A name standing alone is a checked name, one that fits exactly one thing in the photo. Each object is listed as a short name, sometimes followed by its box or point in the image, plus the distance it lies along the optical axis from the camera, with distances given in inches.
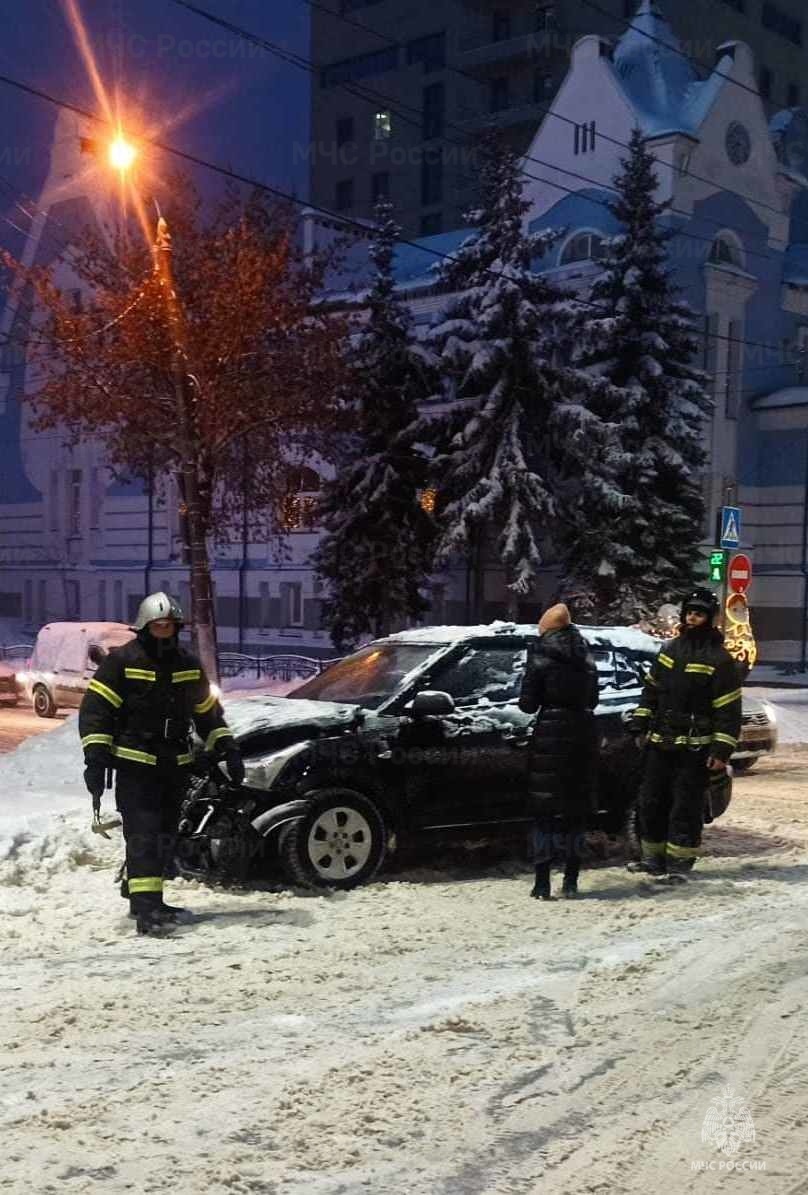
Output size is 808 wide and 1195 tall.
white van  855.1
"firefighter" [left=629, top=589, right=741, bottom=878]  297.0
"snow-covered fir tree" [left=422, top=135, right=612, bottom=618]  1087.0
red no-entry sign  813.9
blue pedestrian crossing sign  753.0
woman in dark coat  288.2
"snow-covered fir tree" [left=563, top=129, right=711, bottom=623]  1120.8
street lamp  603.8
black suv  292.8
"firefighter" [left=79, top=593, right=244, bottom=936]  256.2
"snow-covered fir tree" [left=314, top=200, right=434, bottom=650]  1168.8
